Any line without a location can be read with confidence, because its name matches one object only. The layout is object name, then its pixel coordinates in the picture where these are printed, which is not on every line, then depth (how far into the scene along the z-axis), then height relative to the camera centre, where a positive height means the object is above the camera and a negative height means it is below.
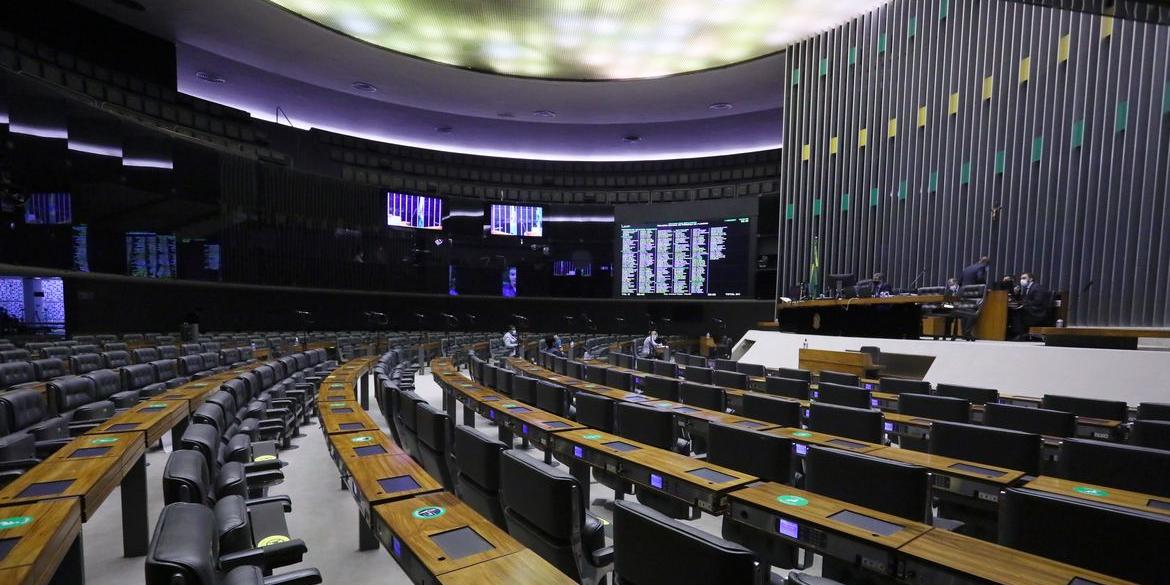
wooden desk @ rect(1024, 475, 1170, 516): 2.01 -0.88
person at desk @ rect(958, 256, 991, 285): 8.19 +0.01
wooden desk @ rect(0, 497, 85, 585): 1.33 -0.82
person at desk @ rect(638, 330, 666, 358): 11.89 -1.81
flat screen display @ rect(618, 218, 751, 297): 16.12 +0.32
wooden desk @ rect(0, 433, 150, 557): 1.89 -0.88
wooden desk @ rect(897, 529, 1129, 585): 1.45 -0.83
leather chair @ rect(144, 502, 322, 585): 1.14 -0.69
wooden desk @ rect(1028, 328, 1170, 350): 5.84 -0.68
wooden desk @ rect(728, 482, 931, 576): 1.68 -0.88
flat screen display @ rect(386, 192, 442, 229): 16.19 +1.61
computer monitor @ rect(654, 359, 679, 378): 6.69 -1.30
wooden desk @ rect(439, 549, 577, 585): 1.46 -0.87
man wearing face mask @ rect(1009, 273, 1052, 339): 7.57 -0.47
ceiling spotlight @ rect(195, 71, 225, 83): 14.23 +4.91
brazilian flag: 11.81 +0.00
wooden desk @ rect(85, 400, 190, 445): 2.83 -0.95
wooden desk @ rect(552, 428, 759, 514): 2.21 -0.97
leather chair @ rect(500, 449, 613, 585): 1.86 -0.94
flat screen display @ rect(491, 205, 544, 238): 17.50 +1.48
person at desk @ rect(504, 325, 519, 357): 11.89 -1.79
